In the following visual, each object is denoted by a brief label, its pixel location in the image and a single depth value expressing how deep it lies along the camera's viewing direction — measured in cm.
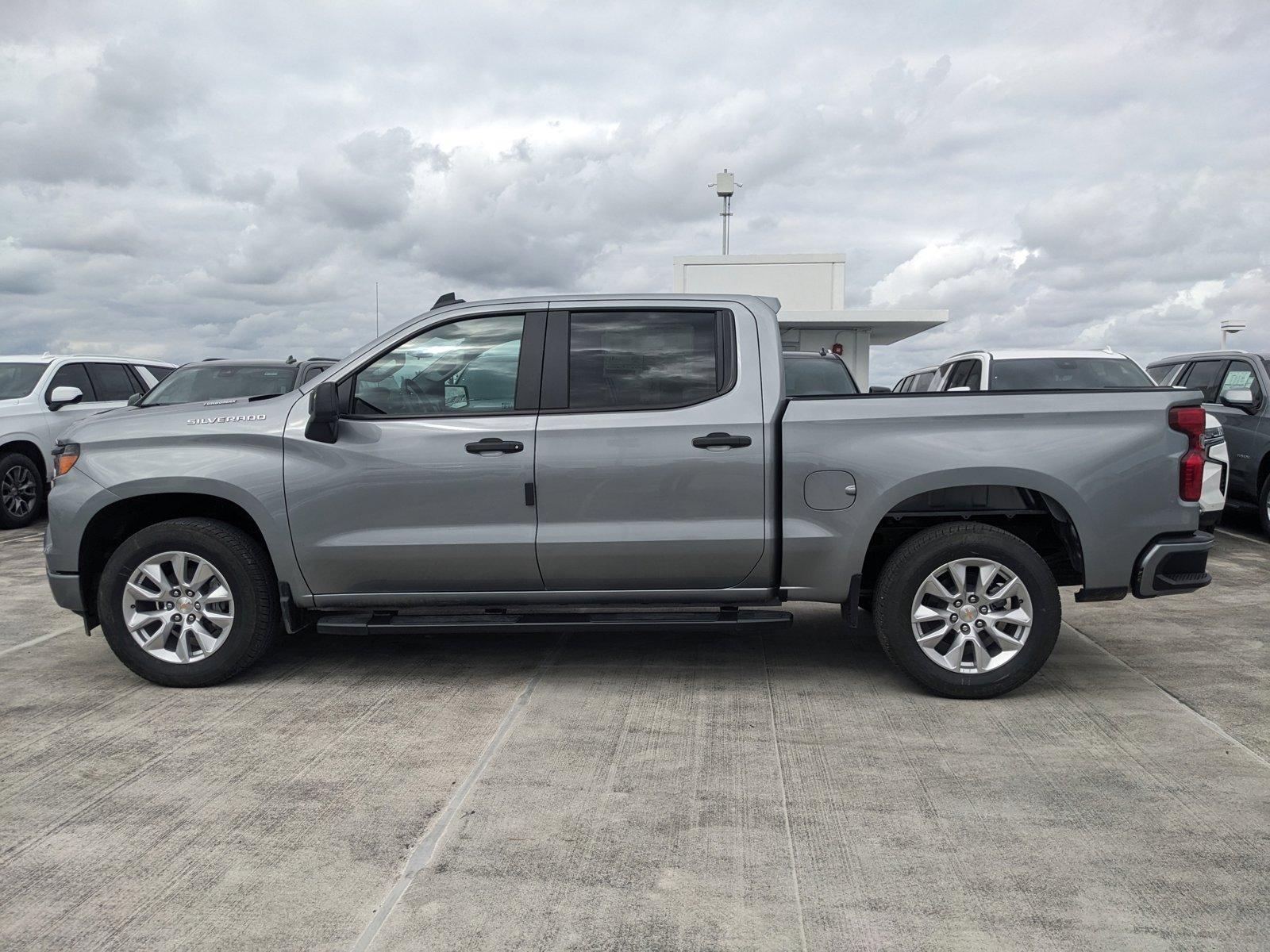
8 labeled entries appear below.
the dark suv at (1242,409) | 1025
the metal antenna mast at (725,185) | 3409
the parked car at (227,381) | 1089
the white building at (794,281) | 2959
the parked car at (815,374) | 978
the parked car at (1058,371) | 992
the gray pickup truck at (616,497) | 500
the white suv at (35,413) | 1189
